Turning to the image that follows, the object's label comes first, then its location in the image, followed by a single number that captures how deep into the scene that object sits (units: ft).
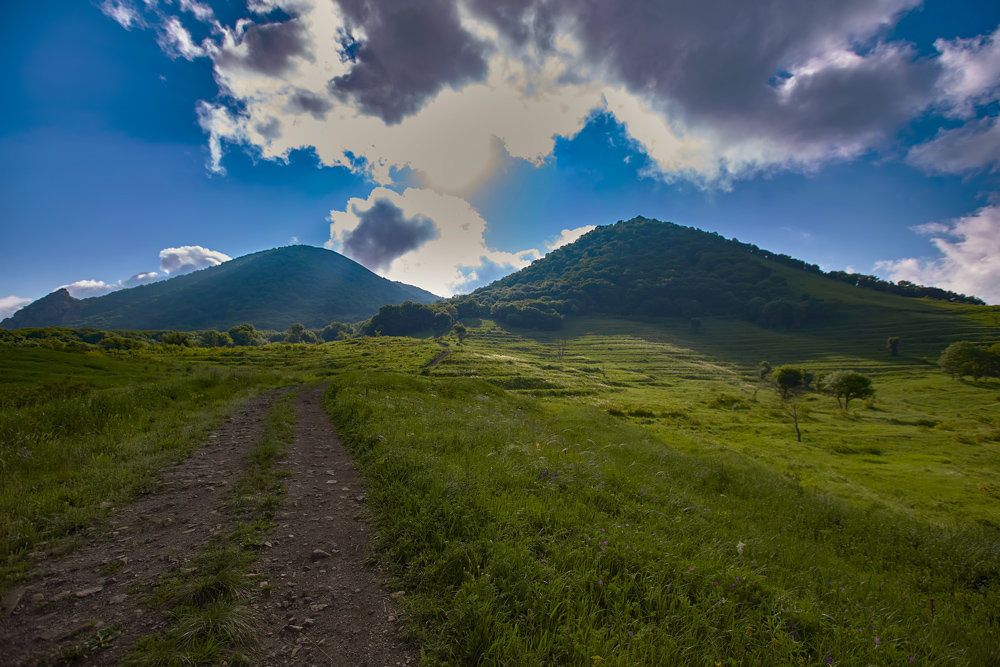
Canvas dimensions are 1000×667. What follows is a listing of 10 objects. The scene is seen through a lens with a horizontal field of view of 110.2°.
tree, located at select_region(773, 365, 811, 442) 254.47
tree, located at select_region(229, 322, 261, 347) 527.81
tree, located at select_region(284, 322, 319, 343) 588.91
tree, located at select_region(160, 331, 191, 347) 357.18
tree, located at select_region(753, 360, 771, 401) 354.02
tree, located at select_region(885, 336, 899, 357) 418.31
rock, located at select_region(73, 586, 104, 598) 14.24
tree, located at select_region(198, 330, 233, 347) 442.09
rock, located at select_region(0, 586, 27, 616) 13.26
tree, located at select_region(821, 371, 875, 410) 204.54
